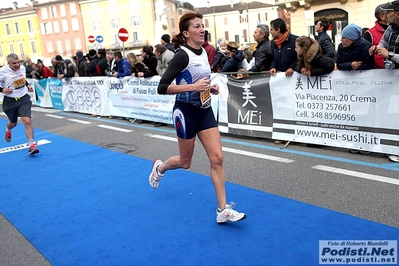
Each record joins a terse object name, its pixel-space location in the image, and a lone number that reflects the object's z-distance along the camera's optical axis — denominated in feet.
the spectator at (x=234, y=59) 26.32
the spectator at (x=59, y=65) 46.80
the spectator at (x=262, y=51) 24.04
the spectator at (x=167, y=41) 34.37
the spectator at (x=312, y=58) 19.69
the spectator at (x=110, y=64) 37.78
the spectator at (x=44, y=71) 50.93
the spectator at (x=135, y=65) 32.09
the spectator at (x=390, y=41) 16.10
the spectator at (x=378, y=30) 19.56
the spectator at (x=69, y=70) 42.52
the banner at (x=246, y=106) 23.15
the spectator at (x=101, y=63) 39.58
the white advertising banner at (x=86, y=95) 38.06
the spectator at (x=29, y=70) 58.19
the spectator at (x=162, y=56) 30.30
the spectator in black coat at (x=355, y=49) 18.29
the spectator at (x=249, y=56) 36.48
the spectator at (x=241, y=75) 24.00
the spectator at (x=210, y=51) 29.94
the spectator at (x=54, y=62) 48.16
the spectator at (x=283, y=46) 21.86
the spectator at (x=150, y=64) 31.33
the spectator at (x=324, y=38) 23.18
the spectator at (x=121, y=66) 35.05
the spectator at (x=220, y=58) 28.91
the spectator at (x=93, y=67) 40.24
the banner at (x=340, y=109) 17.83
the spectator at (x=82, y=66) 42.13
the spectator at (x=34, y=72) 52.41
